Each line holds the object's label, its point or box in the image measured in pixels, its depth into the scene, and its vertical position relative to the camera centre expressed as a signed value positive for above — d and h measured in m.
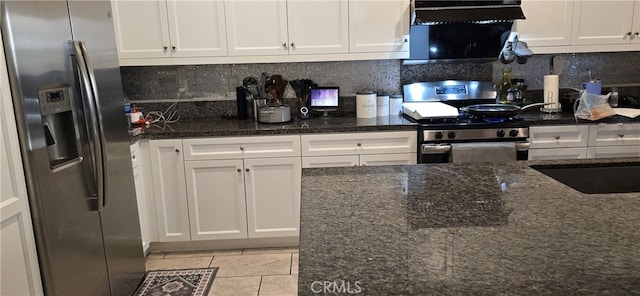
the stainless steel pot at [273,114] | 3.15 -0.26
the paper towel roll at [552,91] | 3.32 -0.18
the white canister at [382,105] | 3.32 -0.24
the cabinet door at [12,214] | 1.63 -0.46
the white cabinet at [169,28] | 3.08 +0.34
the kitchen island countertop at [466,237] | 0.88 -0.39
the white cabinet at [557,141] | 3.01 -0.49
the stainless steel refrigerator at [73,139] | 1.74 -0.24
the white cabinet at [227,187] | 3.00 -0.72
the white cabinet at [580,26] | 3.18 +0.27
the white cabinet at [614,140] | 3.03 -0.49
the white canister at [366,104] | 3.28 -0.22
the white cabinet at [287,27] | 3.11 +0.33
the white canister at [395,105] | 3.39 -0.24
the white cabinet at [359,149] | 3.02 -0.49
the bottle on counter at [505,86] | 3.52 -0.14
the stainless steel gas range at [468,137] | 2.91 -0.43
